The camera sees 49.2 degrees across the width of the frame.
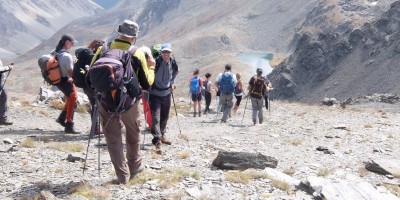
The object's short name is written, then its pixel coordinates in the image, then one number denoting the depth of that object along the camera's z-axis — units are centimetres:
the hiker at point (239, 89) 2134
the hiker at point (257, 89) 1855
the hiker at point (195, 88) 2192
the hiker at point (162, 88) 1101
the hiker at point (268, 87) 1934
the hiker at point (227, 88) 1920
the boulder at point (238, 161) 920
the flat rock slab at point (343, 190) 735
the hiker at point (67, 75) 1208
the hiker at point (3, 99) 1302
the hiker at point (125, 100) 705
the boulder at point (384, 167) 1005
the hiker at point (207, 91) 2442
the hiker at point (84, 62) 900
